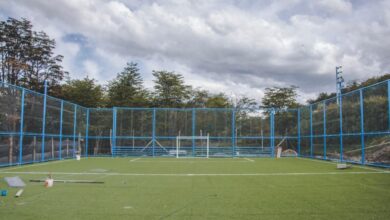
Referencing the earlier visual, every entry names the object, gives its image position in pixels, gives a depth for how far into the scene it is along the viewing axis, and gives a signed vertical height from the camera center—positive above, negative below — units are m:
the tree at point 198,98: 35.66 +4.32
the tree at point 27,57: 29.45 +7.43
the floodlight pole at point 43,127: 15.38 +0.28
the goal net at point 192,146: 21.62 -0.79
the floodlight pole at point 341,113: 14.84 +1.08
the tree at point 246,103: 39.25 +4.02
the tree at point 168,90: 31.52 +4.43
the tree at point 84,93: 29.77 +3.78
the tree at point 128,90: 30.23 +4.22
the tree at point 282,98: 33.50 +4.01
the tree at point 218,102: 36.84 +3.90
